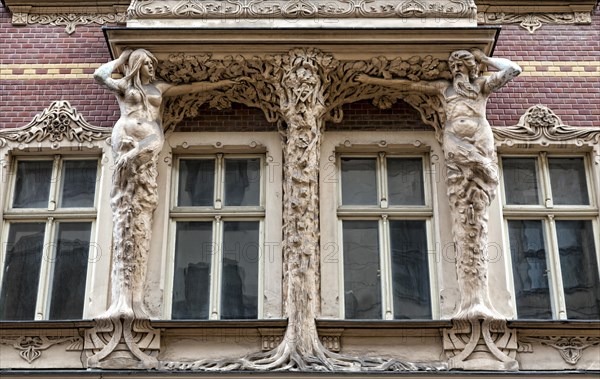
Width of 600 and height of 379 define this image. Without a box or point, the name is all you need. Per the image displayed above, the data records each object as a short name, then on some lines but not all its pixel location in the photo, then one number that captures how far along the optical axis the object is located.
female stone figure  9.64
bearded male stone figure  9.80
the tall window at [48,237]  10.28
